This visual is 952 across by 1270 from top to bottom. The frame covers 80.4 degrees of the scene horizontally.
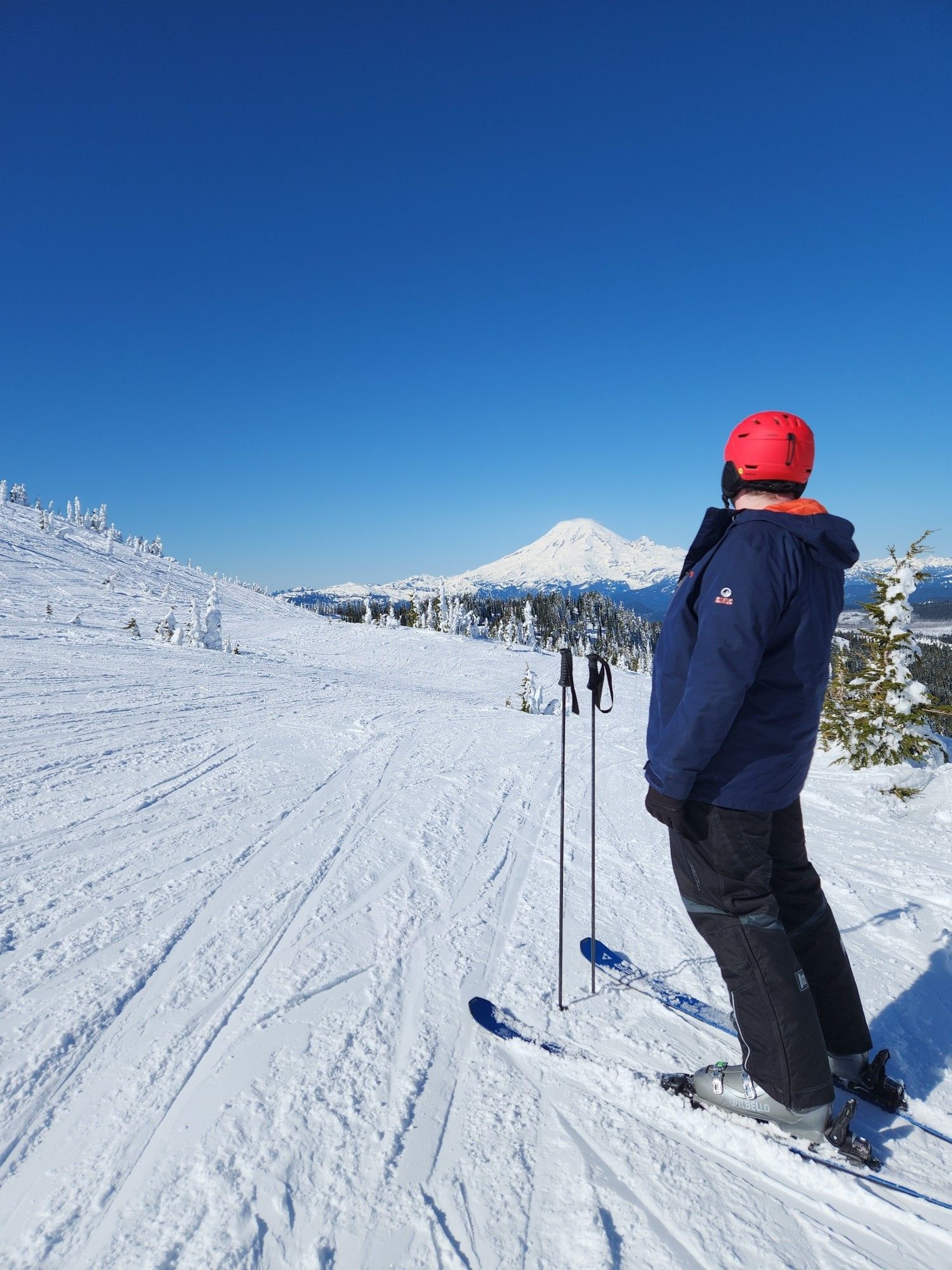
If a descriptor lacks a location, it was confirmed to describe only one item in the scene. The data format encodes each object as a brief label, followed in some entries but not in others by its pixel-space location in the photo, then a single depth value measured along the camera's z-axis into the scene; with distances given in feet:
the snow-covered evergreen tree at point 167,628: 81.05
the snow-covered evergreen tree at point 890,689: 37.40
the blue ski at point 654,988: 9.56
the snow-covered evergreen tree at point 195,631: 86.48
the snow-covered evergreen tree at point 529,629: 300.46
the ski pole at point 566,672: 10.81
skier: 6.89
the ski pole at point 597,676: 10.37
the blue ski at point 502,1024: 8.66
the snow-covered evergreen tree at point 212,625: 88.58
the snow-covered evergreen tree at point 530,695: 67.51
